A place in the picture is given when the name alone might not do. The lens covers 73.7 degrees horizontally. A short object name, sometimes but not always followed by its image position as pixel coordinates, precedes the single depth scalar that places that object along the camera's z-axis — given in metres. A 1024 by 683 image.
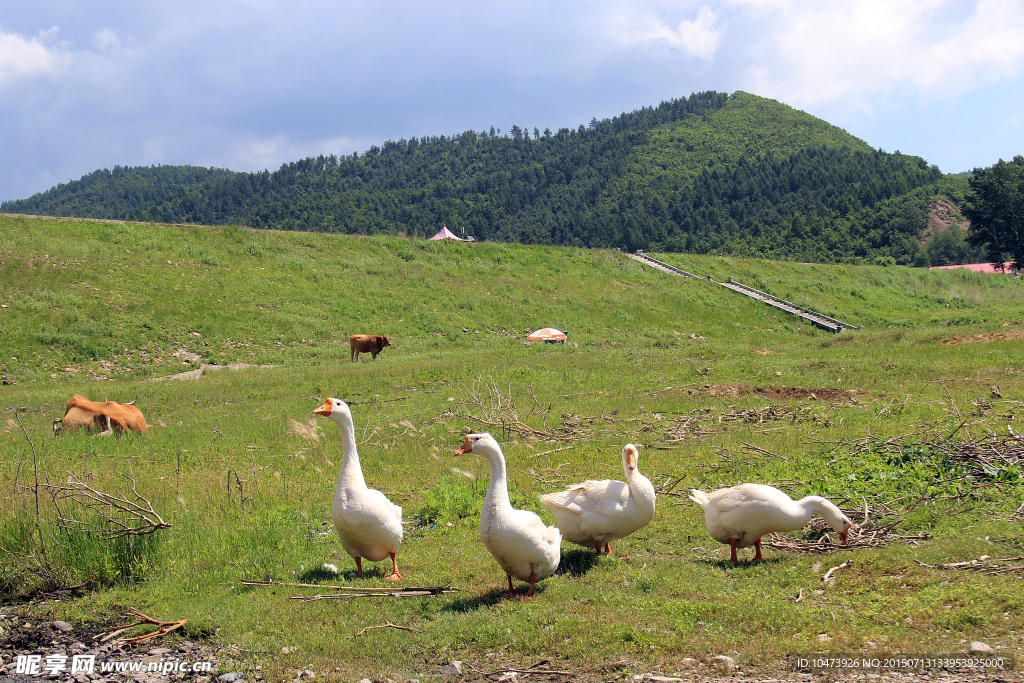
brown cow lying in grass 14.47
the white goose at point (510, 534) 6.06
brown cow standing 30.09
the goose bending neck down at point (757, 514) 6.84
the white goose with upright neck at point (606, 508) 7.14
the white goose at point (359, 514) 6.73
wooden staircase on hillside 42.78
